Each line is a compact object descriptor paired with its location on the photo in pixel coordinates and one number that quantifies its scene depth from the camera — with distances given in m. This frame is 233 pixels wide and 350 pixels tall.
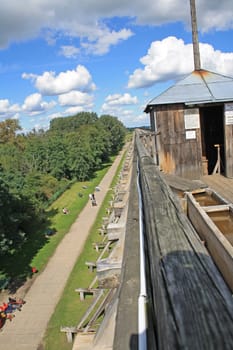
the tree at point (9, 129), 65.50
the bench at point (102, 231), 22.91
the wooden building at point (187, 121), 8.16
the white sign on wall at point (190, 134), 8.32
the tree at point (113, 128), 84.06
